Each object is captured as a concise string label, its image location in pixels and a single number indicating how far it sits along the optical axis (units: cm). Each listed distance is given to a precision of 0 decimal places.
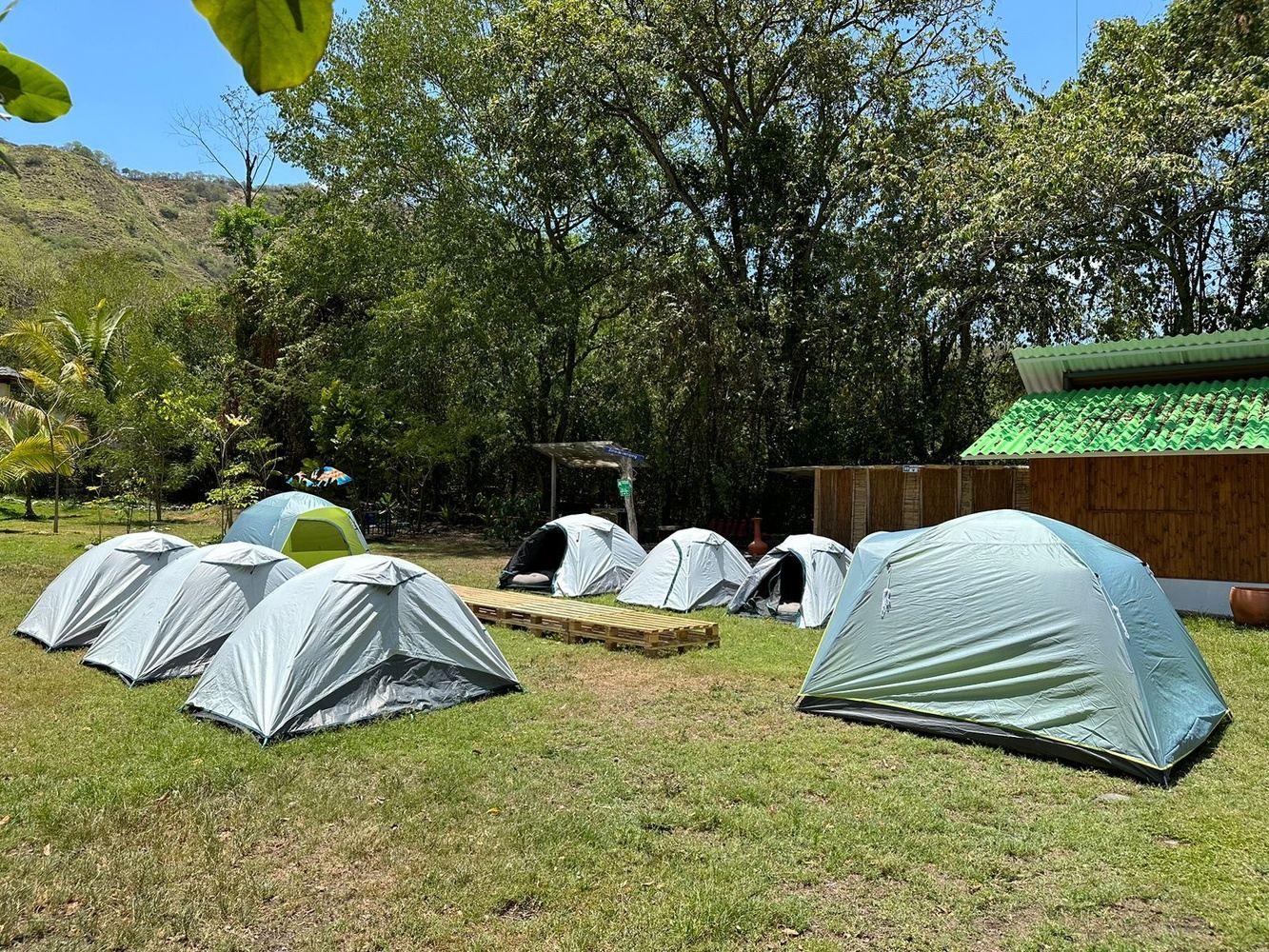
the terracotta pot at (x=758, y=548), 1773
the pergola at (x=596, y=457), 1809
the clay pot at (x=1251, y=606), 1088
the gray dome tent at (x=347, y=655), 670
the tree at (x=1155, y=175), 1359
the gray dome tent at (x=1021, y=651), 616
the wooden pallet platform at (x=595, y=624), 995
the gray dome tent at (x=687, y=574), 1290
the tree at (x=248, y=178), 3281
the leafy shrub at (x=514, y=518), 2152
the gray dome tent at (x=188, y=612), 825
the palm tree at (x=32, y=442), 1833
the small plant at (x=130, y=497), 1862
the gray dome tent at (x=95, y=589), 957
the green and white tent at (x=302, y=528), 1430
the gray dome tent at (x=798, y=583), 1161
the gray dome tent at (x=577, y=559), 1405
